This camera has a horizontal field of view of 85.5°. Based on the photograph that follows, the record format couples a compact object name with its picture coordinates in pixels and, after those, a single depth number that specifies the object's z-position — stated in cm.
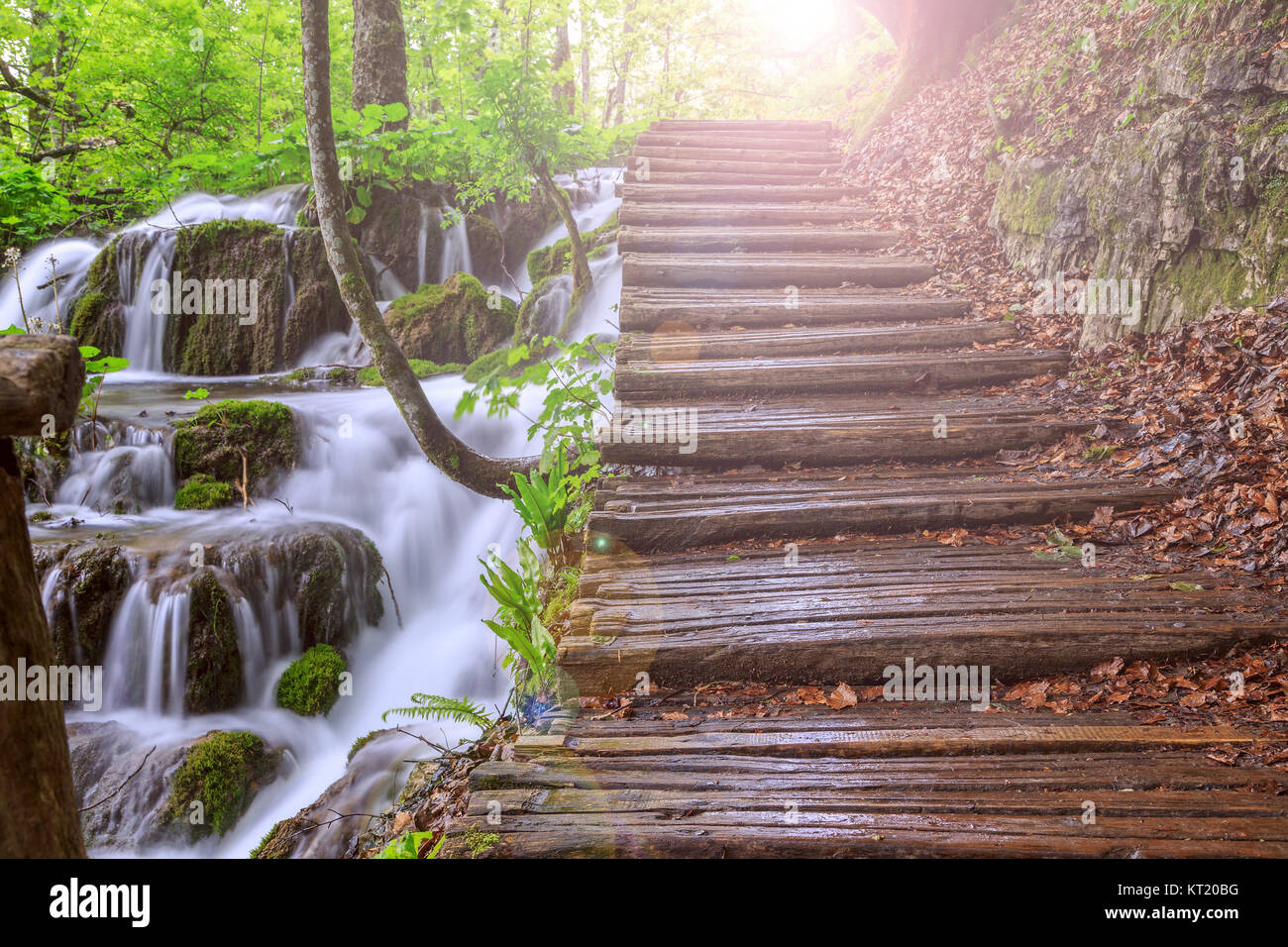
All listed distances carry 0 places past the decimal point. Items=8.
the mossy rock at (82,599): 477
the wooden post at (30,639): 134
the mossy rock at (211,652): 484
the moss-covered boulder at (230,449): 600
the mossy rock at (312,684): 503
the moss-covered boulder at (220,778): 424
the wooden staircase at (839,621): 212
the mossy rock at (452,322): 888
